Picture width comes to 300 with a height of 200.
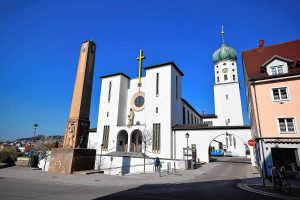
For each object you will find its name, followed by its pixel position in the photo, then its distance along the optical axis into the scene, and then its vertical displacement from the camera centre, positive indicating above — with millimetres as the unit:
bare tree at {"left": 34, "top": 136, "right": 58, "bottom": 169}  36381 -22
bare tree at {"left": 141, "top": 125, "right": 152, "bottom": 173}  34781 +2120
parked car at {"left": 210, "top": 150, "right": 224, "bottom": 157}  54941 -680
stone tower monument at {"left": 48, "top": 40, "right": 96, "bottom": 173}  14375 +1331
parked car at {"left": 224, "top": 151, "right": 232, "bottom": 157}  56591 -633
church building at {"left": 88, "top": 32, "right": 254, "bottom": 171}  31344 +5652
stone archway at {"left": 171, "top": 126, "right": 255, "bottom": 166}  29281 +2155
